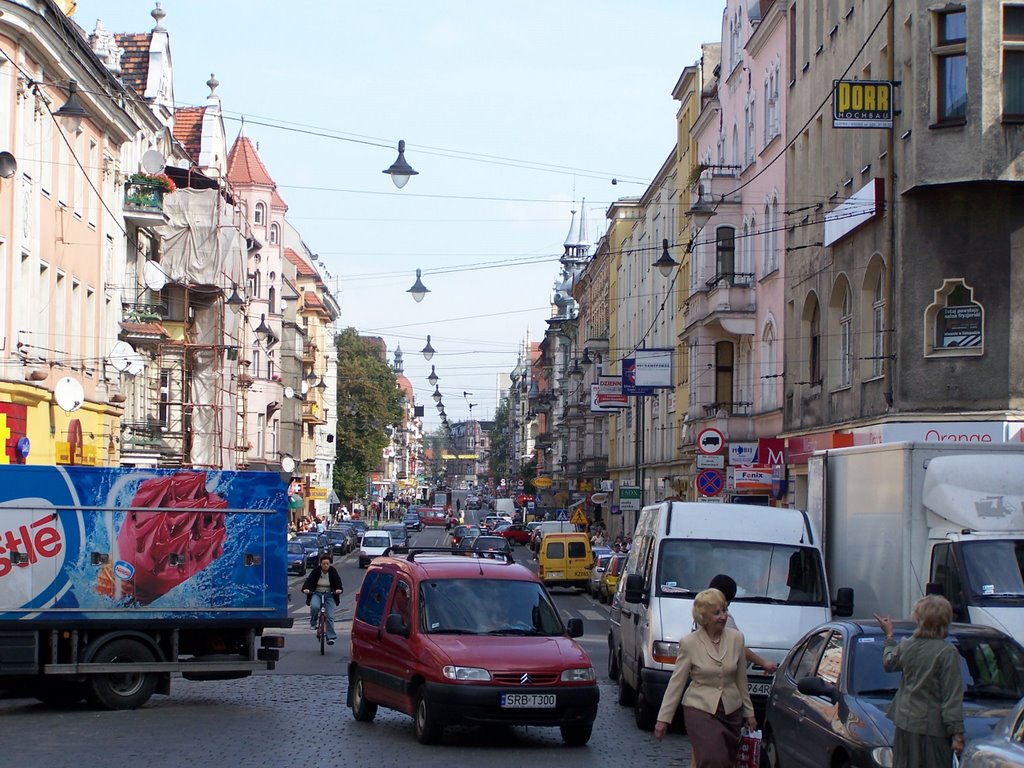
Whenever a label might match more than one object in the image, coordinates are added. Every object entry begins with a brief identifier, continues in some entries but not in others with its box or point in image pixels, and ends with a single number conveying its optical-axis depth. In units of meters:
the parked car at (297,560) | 55.50
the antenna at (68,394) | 33.84
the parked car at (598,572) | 44.44
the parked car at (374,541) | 60.89
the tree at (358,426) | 115.25
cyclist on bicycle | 26.77
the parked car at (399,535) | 70.68
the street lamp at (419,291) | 44.69
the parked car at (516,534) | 83.78
